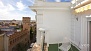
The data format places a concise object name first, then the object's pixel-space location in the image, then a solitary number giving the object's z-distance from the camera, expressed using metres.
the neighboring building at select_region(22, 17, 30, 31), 15.57
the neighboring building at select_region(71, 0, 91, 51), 1.37
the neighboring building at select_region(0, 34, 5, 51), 8.03
